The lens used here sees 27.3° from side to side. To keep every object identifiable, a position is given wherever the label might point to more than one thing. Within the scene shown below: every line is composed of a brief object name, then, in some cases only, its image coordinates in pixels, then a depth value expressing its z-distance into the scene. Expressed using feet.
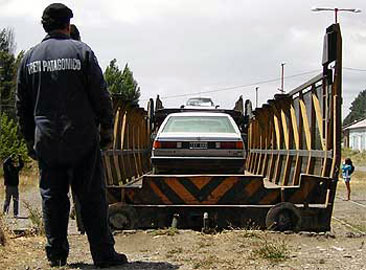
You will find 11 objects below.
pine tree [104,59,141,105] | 227.61
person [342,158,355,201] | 78.87
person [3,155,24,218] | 61.72
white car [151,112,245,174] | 37.14
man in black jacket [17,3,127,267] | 21.43
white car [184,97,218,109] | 69.73
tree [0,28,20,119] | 208.03
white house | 431.84
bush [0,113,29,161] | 126.91
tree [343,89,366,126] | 619.67
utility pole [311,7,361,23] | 97.58
